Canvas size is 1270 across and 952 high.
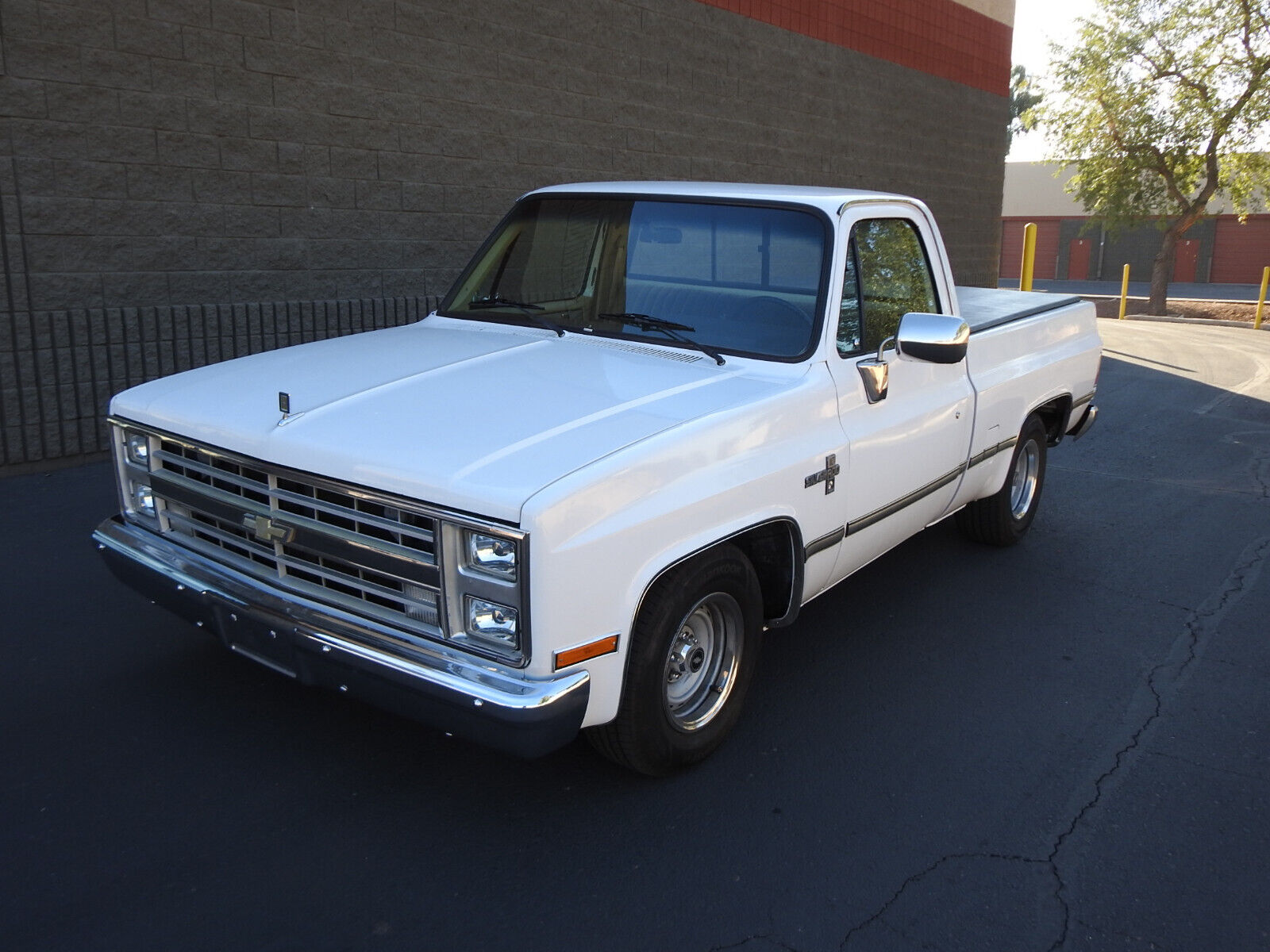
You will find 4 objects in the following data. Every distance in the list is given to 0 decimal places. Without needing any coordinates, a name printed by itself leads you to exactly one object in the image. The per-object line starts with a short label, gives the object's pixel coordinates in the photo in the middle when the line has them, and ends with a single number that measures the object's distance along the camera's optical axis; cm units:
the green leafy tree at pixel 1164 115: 2269
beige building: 3969
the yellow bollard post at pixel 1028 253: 1619
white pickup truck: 305
